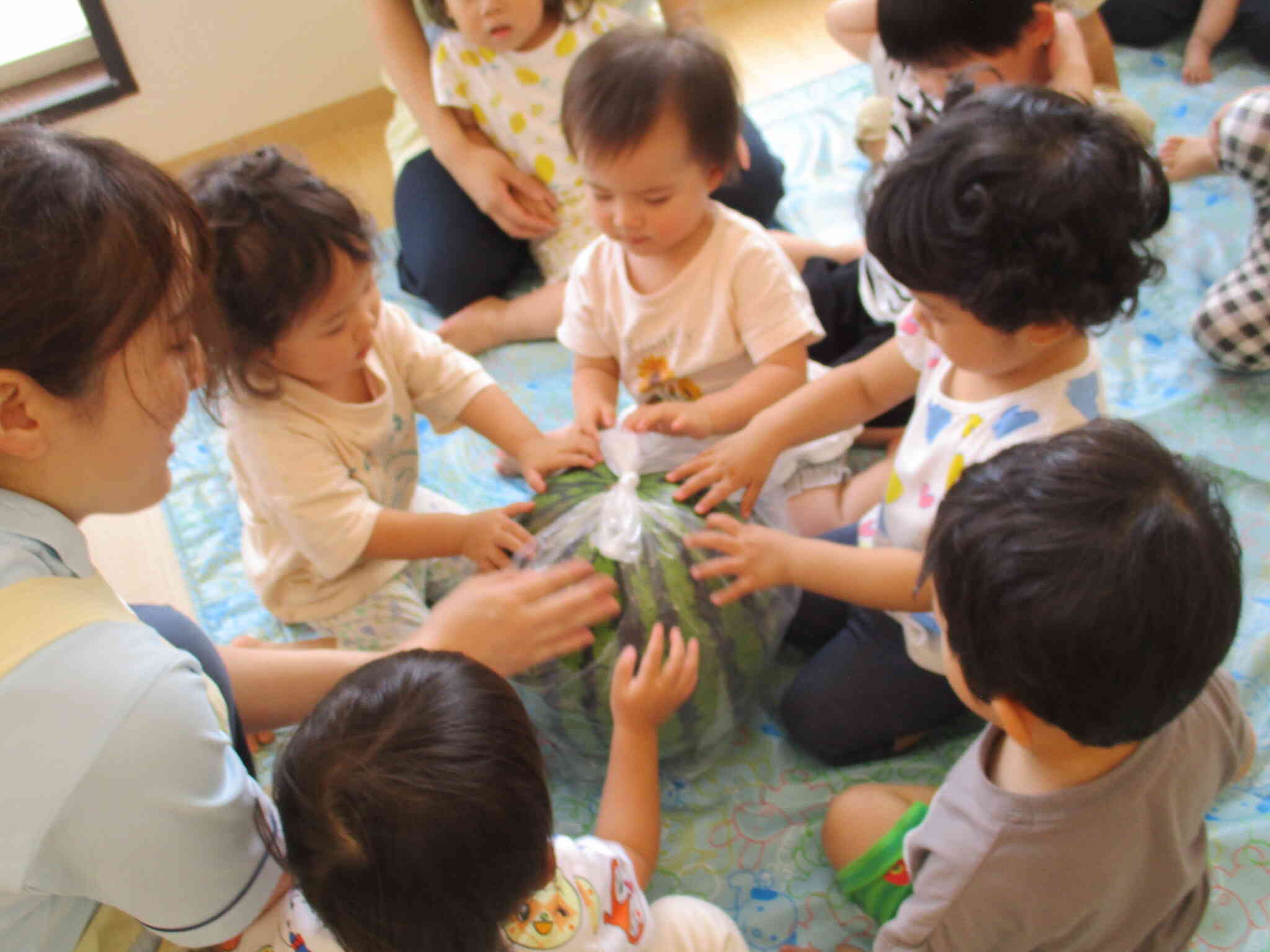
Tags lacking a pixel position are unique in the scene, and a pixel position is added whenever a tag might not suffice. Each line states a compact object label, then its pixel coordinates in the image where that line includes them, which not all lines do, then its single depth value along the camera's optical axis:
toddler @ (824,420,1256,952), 0.66
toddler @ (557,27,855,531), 1.16
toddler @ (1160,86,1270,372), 1.48
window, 2.37
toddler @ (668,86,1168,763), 0.88
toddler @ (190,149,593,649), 1.05
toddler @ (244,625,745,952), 0.68
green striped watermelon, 1.07
